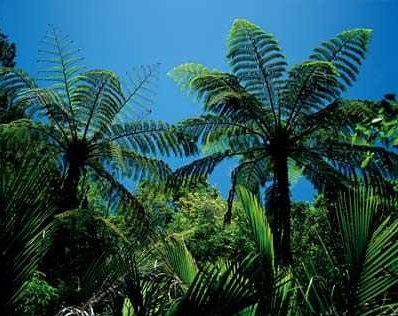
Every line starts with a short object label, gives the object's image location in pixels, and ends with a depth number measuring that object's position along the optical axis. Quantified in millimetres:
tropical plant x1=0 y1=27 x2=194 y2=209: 9711
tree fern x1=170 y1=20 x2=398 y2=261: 9344
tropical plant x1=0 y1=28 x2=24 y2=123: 9984
